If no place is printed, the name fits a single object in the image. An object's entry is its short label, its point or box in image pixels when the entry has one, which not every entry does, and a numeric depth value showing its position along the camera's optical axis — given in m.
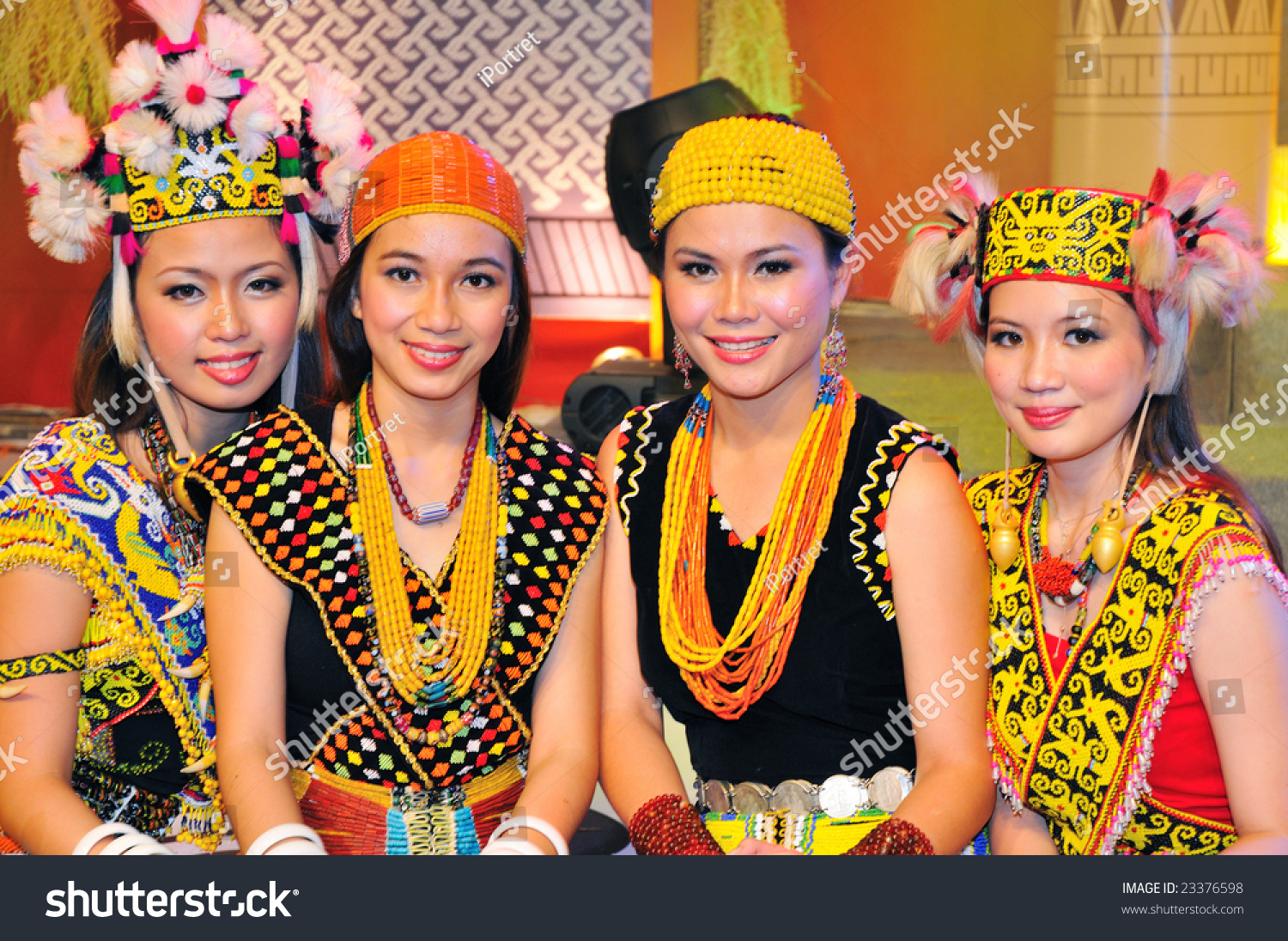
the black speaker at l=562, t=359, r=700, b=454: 4.20
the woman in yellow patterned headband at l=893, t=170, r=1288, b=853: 1.81
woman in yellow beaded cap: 1.93
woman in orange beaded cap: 1.89
